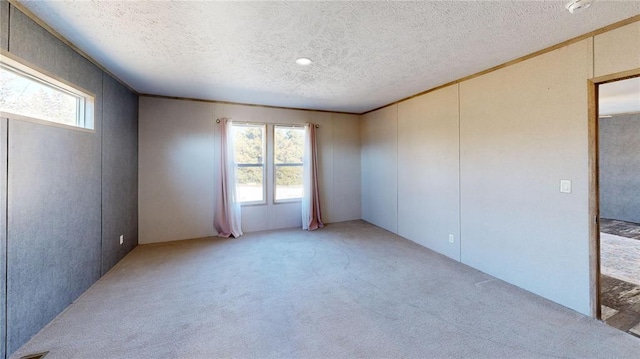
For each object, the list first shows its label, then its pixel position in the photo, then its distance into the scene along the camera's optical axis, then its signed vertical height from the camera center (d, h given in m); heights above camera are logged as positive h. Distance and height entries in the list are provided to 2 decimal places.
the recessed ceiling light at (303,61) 2.79 +1.31
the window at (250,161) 4.90 +0.37
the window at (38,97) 1.80 +0.71
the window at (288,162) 5.21 +0.37
